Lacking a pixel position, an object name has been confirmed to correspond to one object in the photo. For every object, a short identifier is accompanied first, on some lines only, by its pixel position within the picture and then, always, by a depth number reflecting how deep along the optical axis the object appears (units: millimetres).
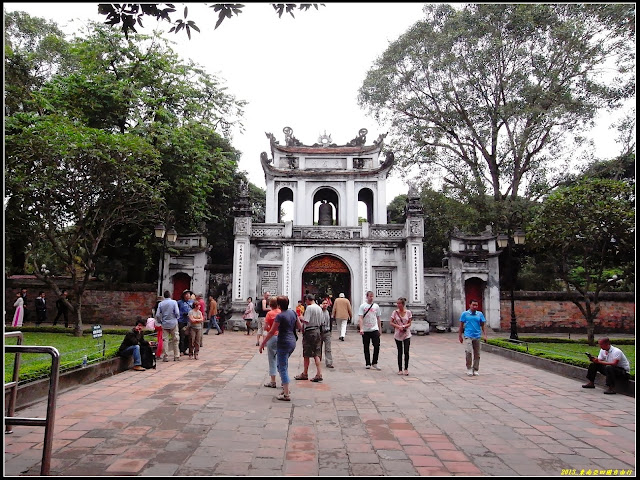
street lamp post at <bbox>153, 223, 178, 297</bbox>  16484
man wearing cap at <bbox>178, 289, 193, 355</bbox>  10836
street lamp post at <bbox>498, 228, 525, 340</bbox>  14656
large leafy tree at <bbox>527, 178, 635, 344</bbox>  14648
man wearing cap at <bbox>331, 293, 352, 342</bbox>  13428
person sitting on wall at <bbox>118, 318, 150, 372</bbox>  9102
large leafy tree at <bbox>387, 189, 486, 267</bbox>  22438
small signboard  9277
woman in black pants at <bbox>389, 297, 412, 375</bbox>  9227
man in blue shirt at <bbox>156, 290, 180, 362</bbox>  10117
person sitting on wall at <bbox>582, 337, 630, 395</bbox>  7716
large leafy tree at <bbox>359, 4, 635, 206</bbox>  22031
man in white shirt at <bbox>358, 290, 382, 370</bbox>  9617
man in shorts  8001
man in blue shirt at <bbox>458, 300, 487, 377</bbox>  9180
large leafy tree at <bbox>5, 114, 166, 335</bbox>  13297
